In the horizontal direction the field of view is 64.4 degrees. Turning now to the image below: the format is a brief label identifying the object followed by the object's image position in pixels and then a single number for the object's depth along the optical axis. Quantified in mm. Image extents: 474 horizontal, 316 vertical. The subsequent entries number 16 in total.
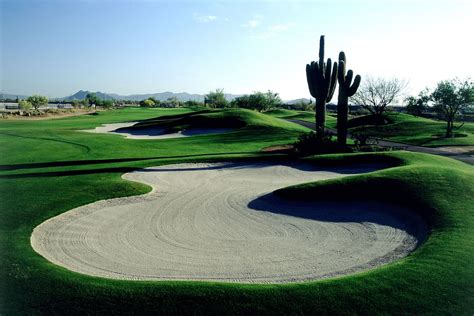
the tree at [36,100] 111431
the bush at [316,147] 24359
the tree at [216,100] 113744
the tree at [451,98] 38750
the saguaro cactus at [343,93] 25062
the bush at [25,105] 104125
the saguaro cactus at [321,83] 27452
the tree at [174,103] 168200
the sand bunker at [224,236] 8977
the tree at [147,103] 153600
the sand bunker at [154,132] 41406
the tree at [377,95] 55844
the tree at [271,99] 86200
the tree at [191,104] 155000
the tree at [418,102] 43962
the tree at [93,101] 162925
